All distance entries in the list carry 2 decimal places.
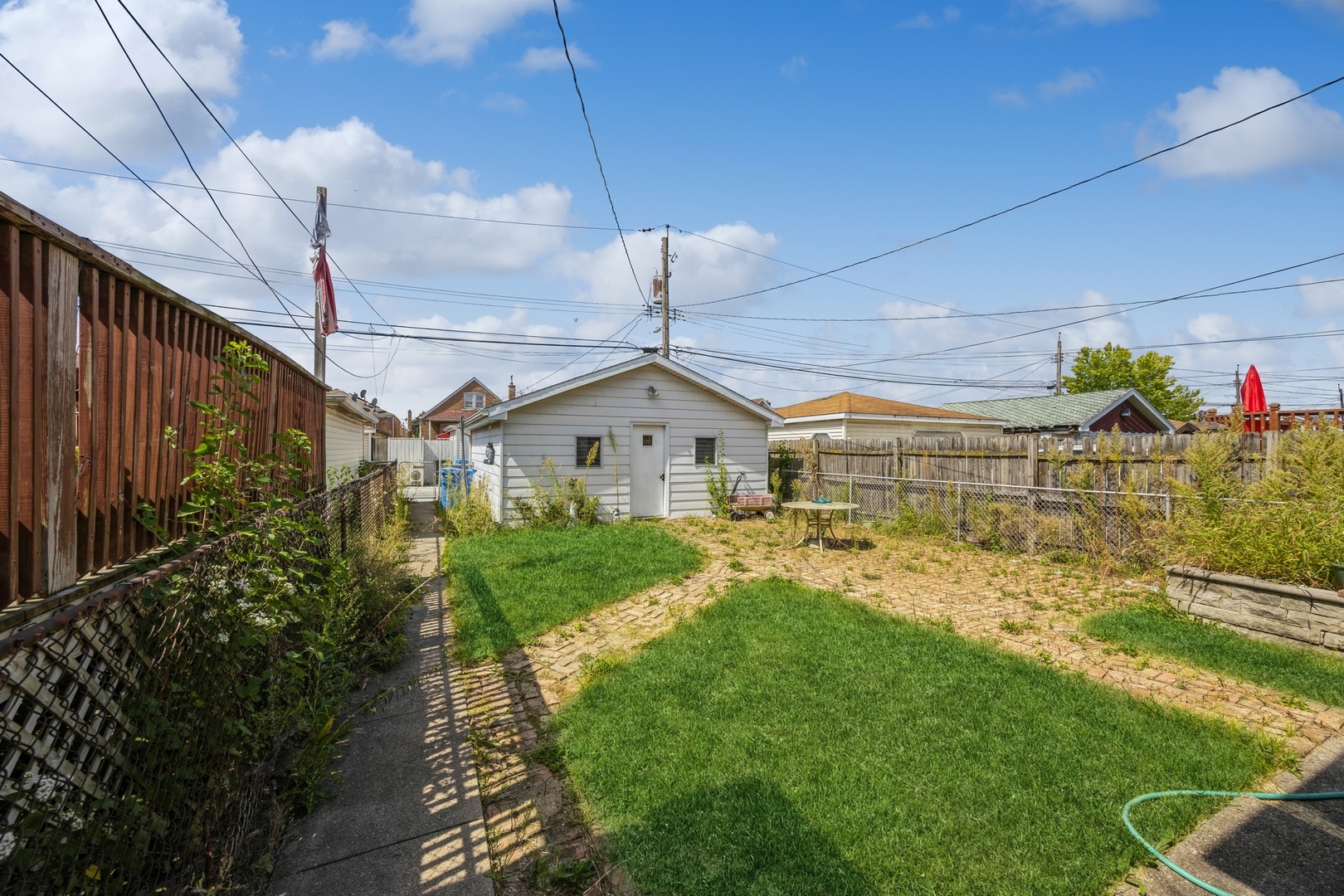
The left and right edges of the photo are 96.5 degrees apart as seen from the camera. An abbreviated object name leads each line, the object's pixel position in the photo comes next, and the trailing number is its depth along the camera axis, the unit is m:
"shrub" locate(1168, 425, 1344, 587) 5.30
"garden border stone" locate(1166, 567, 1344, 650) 4.88
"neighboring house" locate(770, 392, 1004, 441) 19.28
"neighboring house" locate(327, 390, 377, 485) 12.67
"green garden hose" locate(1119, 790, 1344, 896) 2.33
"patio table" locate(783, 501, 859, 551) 9.02
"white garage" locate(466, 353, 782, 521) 11.74
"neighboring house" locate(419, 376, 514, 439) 45.31
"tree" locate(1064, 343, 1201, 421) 29.56
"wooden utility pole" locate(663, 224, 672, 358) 18.48
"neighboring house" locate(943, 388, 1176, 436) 20.00
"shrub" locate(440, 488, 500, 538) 11.23
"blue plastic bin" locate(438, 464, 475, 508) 13.04
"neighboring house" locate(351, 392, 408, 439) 45.36
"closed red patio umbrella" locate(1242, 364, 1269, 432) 8.70
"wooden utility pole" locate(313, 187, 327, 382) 9.89
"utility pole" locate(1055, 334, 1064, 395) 33.41
